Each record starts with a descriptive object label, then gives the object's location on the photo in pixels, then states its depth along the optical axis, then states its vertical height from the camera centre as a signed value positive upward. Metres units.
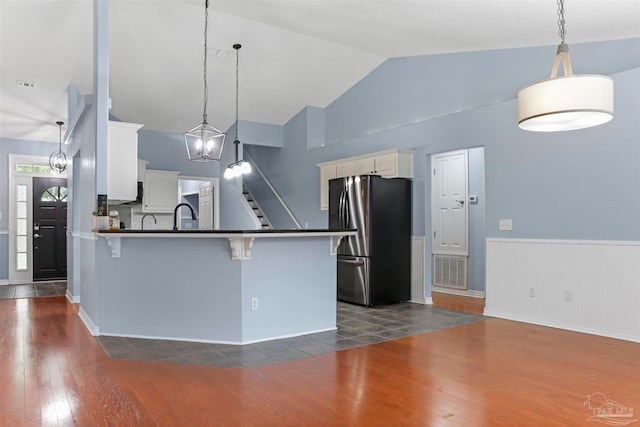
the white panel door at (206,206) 9.50 +0.36
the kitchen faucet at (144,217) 8.47 +0.06
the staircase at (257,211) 9.12 +0.23
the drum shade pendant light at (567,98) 2.32 +0.66
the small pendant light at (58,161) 7.75 +1.11
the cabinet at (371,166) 6.25 +0.85
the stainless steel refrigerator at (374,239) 5.93 -0.25
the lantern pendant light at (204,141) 4.25 +0.79
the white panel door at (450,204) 6.99 +0.29
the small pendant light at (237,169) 5.97 +0.73
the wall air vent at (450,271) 6.97 -0.81
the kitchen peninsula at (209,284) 4.06 -0.60
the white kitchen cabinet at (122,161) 5.18 +0.72
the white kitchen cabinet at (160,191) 8.36 +0.60
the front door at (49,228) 8.61 -0.11
